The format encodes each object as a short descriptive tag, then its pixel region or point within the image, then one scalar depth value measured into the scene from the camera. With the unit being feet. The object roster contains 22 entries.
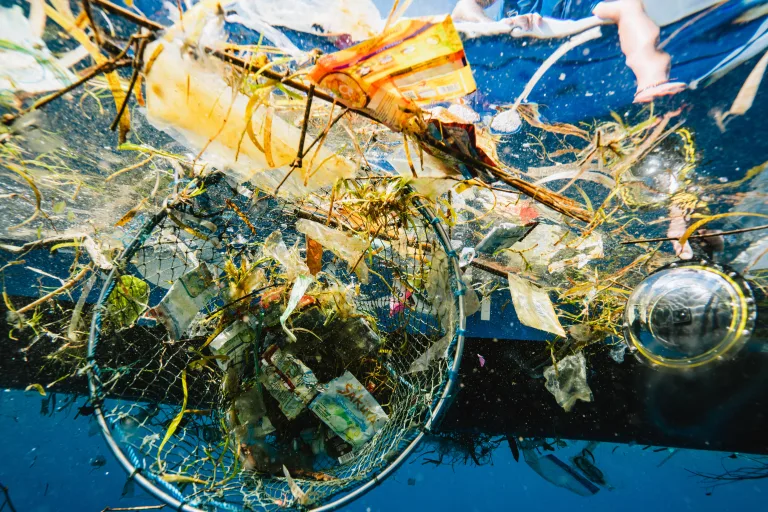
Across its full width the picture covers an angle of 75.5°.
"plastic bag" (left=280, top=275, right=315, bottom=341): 1.57
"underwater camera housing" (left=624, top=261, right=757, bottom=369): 1.78
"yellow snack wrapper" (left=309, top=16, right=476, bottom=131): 1.29
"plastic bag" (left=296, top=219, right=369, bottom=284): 1.80
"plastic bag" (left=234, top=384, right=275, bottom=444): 1.91
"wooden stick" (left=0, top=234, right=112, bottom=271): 1.85
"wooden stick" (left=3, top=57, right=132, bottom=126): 1.18
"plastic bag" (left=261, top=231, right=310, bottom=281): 1.85
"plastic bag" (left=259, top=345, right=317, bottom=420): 1.89
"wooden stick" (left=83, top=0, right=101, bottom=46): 1.04
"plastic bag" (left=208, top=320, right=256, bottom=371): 1.88
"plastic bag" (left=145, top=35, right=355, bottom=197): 1.31
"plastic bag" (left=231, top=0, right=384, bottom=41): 1.77
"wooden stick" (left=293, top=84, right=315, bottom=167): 1.29
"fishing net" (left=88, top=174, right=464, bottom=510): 1.64
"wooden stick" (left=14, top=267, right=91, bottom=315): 1.73
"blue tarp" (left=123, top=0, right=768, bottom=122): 2.21
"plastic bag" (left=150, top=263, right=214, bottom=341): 1.69
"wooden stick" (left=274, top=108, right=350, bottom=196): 1.34
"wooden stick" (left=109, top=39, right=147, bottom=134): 1.17
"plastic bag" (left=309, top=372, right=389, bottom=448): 1.81
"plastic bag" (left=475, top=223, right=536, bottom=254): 1.73
